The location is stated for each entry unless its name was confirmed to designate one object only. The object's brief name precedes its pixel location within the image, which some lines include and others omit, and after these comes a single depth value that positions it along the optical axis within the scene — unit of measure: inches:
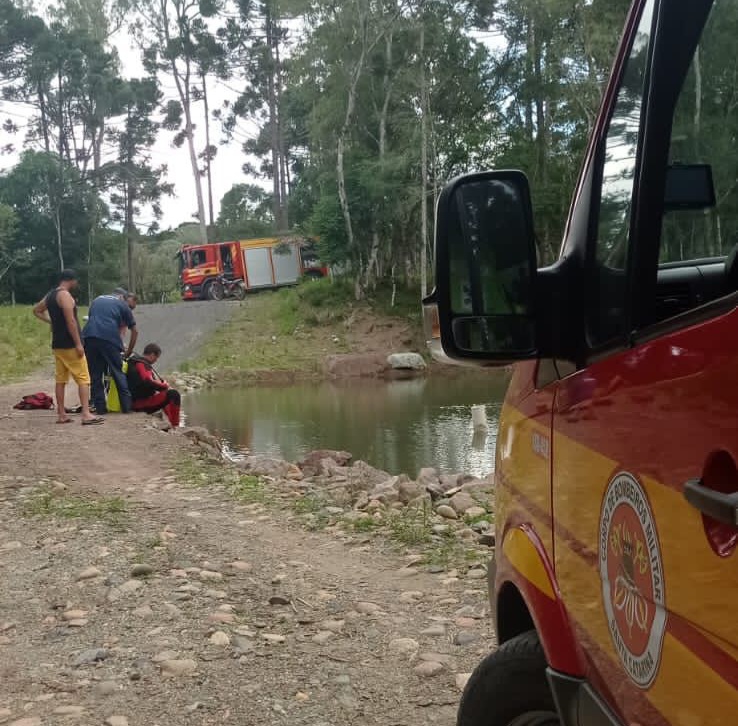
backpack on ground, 538.9
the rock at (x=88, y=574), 195.8
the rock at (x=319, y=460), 408.5
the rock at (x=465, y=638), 158.6
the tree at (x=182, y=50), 1642.5
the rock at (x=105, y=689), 139.8
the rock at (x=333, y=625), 166.8
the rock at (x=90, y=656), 151.9
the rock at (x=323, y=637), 161.0
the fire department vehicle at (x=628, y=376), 48.5
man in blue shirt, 461.1
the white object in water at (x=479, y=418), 567.8
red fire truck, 1512.1
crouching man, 492.4
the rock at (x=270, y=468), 380.2
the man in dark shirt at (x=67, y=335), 416.5
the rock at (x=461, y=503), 268.7
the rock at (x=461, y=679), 141.1
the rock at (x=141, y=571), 198.1
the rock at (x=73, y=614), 173.2
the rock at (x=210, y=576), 196.4
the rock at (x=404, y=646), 155.3
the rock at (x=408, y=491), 298.2
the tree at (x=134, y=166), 1803.6
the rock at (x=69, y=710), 133.0
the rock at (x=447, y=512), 262.2
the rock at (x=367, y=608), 176.9
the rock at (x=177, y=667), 146.8
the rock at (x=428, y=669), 145.3
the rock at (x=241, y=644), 156.4
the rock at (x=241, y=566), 205.3
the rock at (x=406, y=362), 1067.9
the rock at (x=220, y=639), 159.2
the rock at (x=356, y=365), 1063.6
